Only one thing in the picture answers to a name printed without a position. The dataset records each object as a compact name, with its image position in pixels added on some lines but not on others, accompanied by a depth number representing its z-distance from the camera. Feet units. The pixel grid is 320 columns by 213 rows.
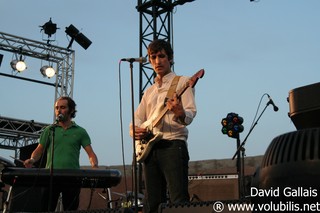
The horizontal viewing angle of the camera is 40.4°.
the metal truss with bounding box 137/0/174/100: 33.50
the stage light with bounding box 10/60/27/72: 40.78
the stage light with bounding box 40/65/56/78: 41.24
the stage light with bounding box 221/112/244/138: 26.71
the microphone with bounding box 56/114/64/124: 12.71
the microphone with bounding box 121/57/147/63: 10.24
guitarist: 9.05
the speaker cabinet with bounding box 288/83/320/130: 3.25
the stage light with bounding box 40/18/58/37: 40.51
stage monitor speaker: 7.11
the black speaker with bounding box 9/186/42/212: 19.22
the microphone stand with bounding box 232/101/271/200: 23.23
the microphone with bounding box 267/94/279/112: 22.53
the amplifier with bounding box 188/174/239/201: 31.48
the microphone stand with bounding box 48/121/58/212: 11.52
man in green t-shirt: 12.23
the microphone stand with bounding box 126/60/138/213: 8.71
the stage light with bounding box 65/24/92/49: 38.70
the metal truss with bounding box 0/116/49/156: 42.66
